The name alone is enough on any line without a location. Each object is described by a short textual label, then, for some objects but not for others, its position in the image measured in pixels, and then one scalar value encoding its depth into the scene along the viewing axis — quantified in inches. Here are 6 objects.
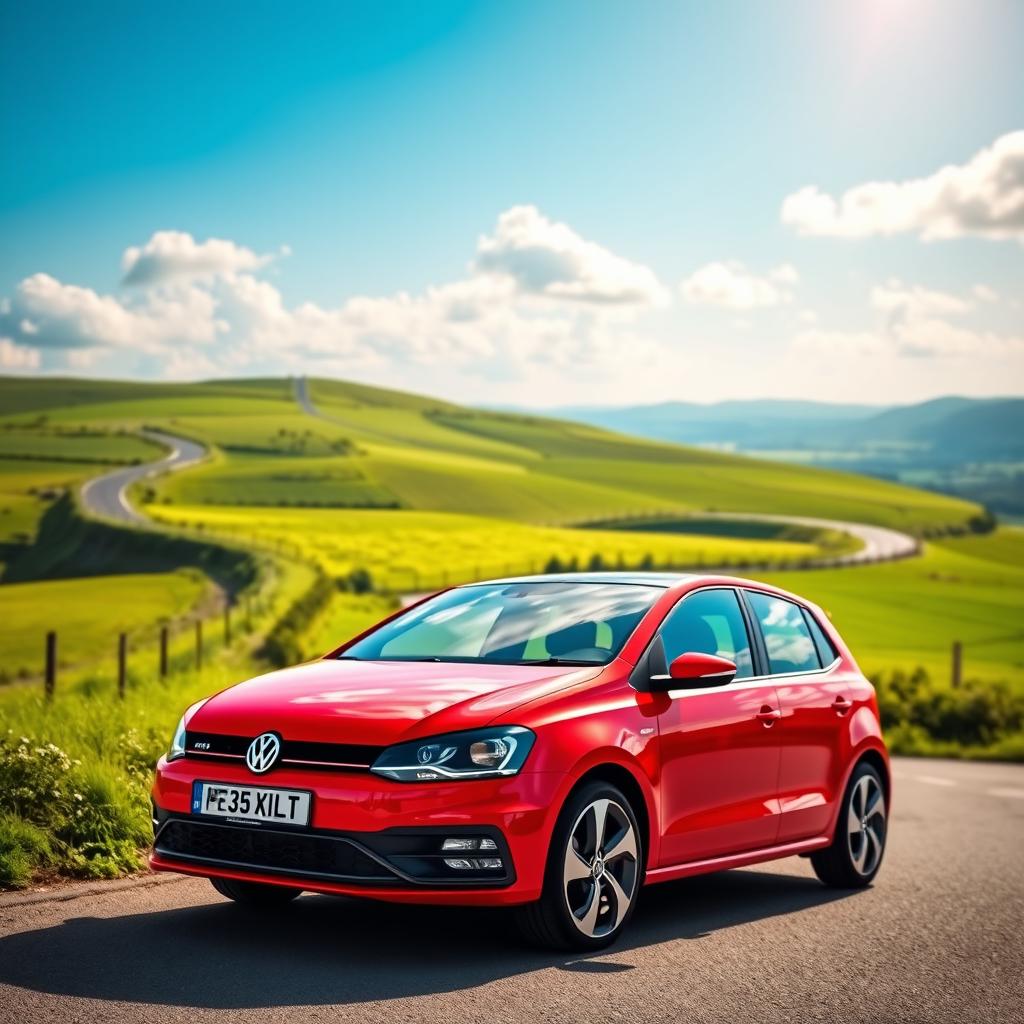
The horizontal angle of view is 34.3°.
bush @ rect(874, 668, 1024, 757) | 1238.2
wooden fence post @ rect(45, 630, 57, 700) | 659.4
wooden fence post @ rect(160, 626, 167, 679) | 834.2
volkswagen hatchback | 256.5
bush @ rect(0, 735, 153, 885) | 329.7
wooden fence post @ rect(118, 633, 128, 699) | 772.6
